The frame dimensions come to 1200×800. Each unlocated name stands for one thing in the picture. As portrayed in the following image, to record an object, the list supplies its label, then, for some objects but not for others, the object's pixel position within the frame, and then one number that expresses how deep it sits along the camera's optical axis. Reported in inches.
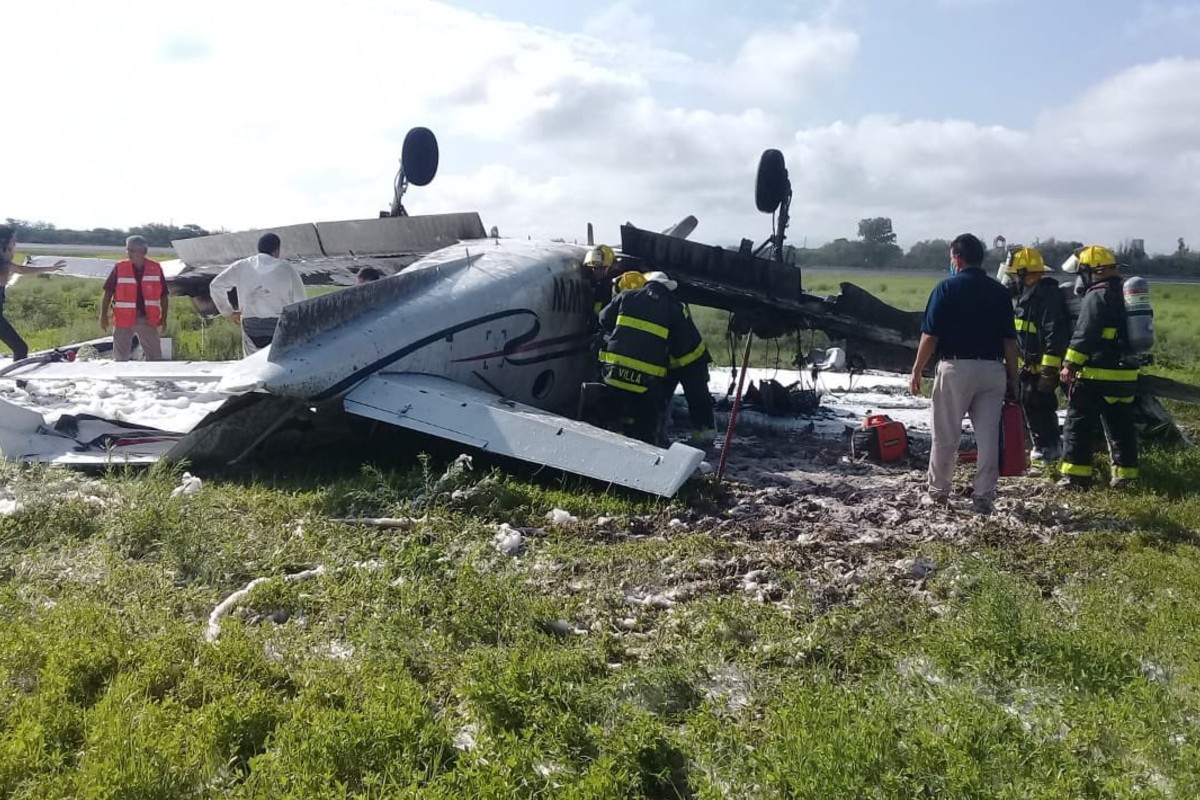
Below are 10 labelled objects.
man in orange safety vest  444.8
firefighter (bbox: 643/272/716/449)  343.3
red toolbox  349.7
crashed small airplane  269.4
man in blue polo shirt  265.6
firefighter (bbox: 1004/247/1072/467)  322.0
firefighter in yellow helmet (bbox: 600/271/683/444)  331.3
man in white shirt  358.9
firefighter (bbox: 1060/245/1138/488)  295.7
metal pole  295.0
